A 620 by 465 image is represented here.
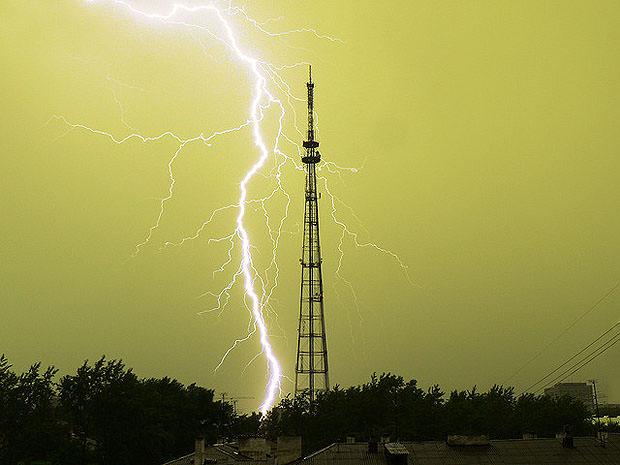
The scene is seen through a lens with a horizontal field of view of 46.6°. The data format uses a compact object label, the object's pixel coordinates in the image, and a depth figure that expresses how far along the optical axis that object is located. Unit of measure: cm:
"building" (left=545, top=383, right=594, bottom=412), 17700
